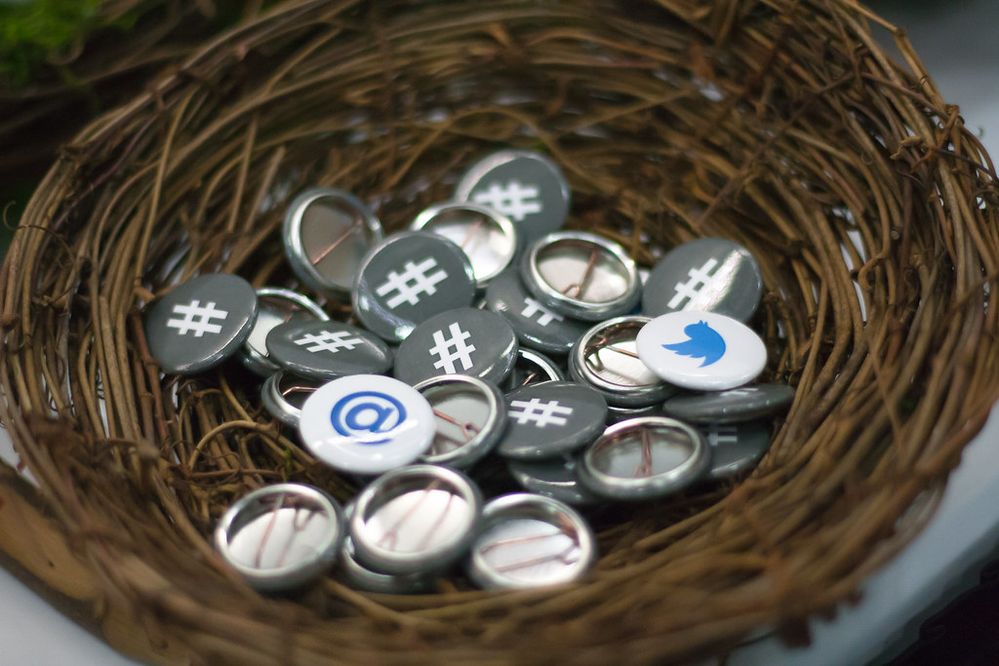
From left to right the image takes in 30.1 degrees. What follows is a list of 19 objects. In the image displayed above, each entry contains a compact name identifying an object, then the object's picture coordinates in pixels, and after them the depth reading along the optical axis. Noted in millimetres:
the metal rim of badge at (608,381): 374
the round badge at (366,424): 354
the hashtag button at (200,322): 377
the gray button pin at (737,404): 357
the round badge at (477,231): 411
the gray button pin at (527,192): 418
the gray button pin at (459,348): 379
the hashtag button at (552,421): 357
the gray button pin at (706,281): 388
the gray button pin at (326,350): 371
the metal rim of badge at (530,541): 342
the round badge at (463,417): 358
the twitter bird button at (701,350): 363
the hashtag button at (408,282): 397
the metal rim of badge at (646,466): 347
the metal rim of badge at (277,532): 339
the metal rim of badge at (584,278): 389
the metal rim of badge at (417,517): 338
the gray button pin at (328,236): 400
